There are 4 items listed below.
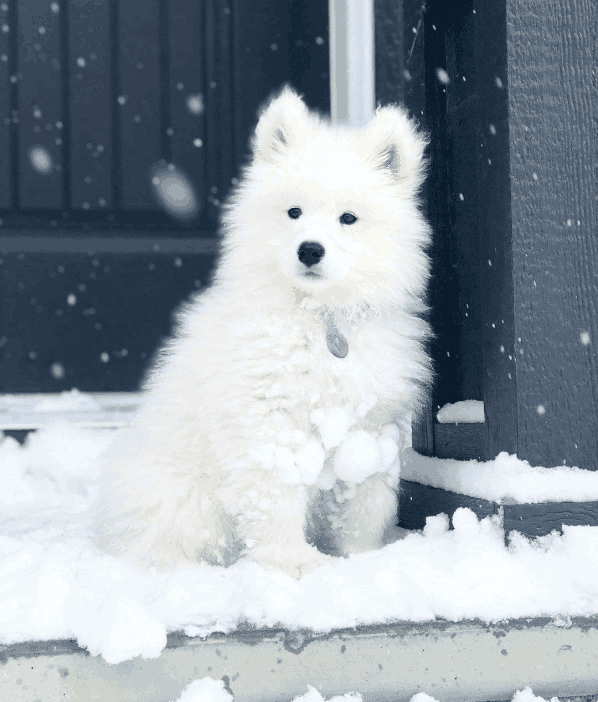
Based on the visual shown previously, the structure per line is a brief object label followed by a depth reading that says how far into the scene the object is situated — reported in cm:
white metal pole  291
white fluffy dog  224
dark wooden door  305
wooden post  223
